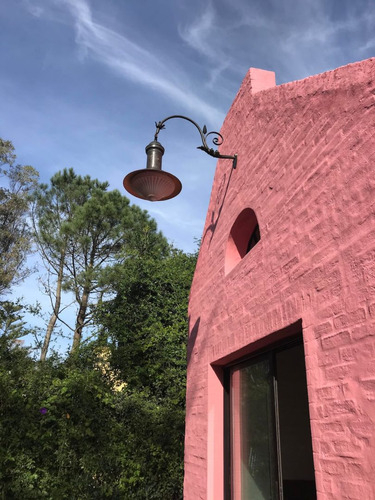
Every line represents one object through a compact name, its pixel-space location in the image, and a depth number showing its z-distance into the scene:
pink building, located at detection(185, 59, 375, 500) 2.10
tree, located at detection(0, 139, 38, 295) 15.41
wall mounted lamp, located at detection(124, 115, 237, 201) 3.93
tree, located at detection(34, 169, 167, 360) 14.38
